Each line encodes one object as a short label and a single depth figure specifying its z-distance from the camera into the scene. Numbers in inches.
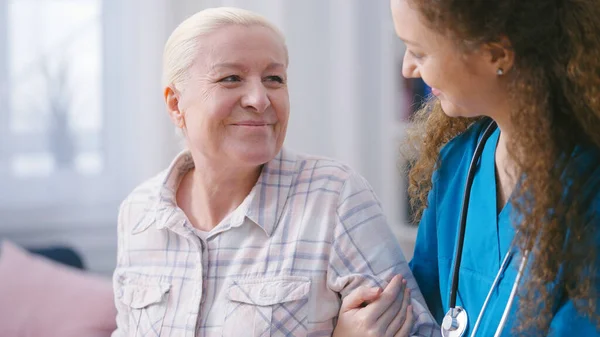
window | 114.1
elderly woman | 68.2
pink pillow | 94.4
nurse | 57.0
